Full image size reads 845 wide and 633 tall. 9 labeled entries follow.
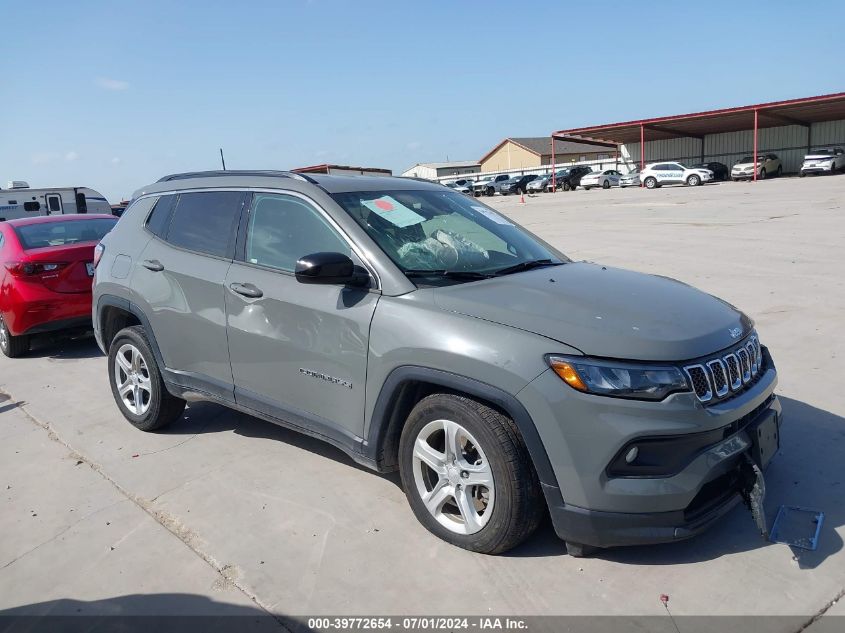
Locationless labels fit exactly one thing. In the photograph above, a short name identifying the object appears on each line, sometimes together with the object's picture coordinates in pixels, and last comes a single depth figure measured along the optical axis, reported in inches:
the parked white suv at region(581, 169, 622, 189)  1942.7
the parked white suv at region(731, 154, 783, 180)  1659.7
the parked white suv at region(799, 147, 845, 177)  1560.0
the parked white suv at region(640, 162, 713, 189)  1603.1
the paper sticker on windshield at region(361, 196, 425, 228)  151.8
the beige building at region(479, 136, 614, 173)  3228.3
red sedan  284.2
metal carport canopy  1502.2
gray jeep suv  109.4
